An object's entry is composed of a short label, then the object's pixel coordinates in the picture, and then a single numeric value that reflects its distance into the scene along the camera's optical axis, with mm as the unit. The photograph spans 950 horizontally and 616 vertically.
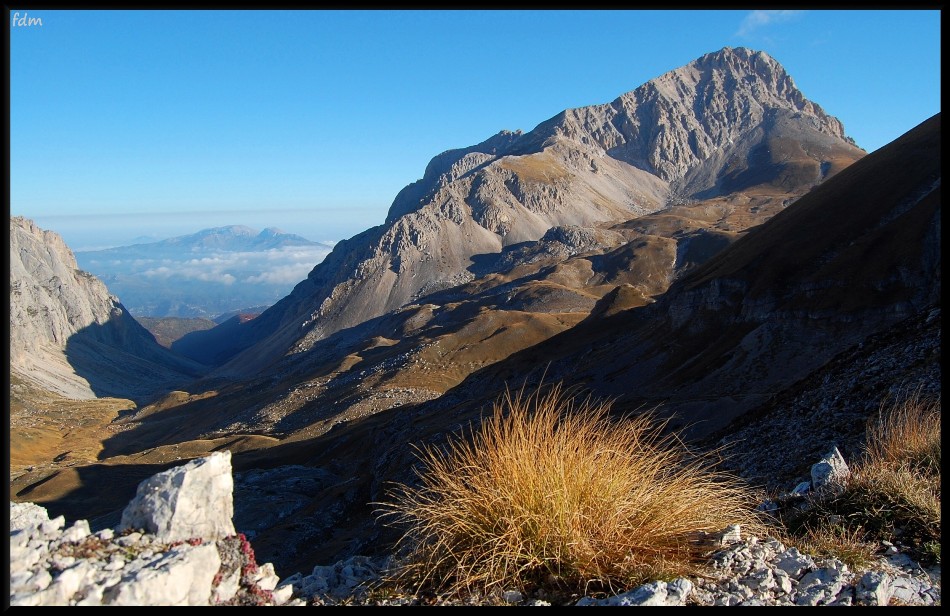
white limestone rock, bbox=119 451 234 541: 5852
